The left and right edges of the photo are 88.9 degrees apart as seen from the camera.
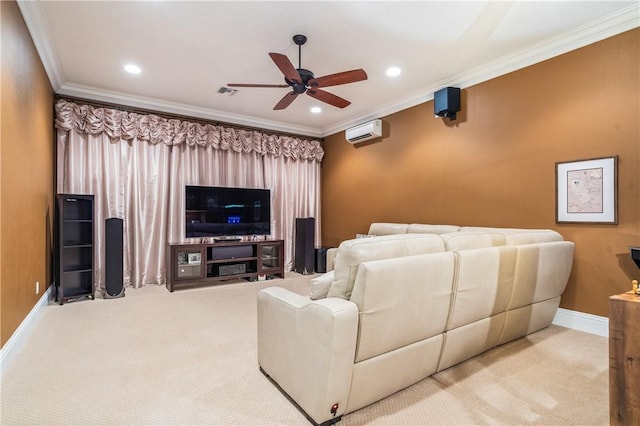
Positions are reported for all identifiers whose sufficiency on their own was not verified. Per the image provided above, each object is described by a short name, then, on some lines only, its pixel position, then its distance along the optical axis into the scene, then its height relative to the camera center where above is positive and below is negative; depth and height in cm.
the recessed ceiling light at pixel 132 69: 371 +166
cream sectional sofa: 156 -58
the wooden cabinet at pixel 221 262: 455 -77
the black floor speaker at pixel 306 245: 573 -60
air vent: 439 +165
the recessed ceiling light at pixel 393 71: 384 +167
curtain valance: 425 +122
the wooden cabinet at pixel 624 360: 144 -68
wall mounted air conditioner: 516 +130
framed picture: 287 +18
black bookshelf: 377 -46
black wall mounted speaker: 404 +136
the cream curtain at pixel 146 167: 430 +68
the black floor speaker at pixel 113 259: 408 -59
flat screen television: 484 +0
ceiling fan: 284 +124
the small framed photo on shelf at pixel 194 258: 468 -67
